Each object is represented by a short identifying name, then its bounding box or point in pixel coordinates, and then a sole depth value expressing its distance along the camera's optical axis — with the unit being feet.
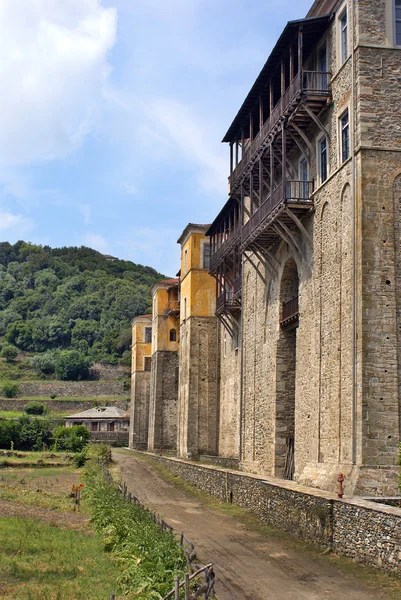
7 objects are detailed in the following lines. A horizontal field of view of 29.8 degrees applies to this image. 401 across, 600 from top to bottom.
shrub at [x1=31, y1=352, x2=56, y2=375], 370.12
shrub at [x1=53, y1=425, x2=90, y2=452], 178.07
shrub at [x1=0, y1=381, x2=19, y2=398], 326.03
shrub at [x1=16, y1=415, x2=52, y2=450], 181.98
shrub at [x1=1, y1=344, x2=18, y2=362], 395.14
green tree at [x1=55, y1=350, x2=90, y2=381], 359.87
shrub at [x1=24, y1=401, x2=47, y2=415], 287.28
